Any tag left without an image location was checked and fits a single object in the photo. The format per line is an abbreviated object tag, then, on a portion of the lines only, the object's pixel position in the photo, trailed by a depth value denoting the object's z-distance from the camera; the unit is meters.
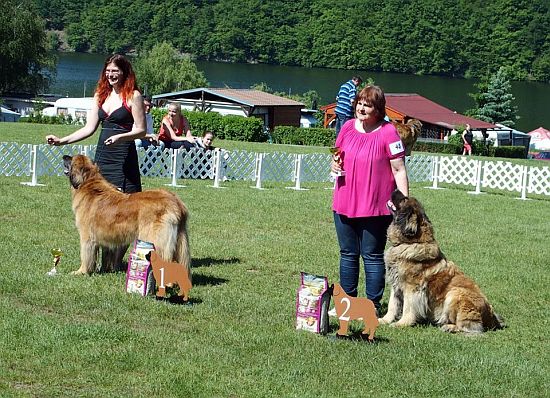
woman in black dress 8.38
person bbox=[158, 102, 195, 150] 18.23
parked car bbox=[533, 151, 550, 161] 64.81
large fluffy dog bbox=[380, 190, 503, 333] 7.10
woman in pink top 7.05
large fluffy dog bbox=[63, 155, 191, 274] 7.64
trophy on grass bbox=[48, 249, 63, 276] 7.94
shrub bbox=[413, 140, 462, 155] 44.94
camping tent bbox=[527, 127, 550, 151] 80.12
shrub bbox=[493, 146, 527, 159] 46.34
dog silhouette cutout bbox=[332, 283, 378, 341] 6.29
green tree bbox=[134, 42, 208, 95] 88.56
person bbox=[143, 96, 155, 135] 16.78
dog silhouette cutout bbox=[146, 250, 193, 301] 7.07
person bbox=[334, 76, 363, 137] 14.64
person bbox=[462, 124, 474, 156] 41.50
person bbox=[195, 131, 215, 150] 18.86
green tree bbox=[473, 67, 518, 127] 82.25
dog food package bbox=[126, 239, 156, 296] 7.19
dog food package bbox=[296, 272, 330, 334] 6.43
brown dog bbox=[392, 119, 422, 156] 12.09
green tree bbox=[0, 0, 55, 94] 63.94
